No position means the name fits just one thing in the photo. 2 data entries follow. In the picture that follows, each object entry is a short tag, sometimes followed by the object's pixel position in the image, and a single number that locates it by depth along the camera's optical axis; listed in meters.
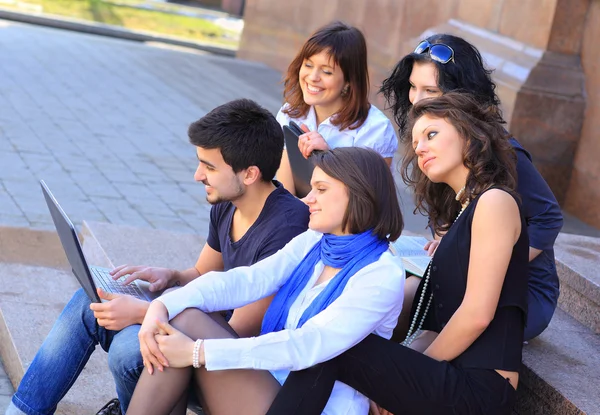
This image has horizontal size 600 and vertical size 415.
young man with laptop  2.94
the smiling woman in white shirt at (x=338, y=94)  4.12
